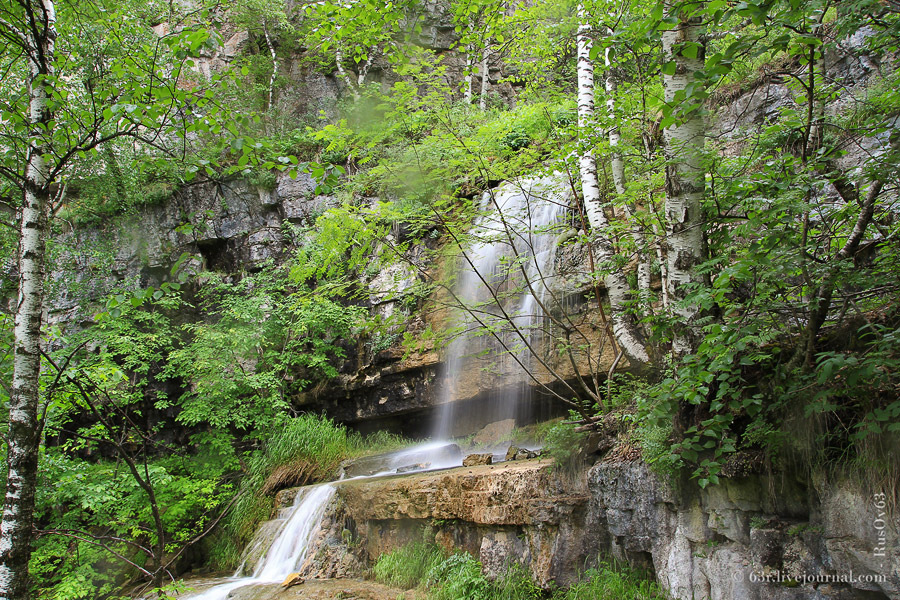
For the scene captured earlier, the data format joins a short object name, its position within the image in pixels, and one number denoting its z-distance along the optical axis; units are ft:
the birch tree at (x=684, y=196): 10.38
